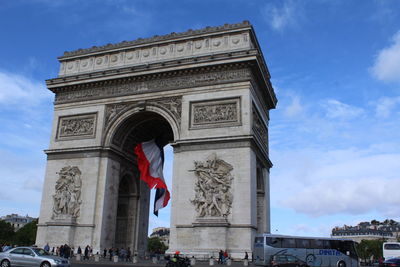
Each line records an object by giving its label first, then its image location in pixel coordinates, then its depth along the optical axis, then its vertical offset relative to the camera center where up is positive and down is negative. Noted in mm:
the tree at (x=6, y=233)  70500 +805
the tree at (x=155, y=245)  94312 -605
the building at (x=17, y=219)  118700 +5378
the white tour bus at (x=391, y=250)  29609 -10
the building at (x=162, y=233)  139700 +3774
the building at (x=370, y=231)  115938 +5020
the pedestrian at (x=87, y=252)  24797 -716
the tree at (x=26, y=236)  70125 +378
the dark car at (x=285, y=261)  18312 -649
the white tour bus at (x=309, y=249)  21812 -129
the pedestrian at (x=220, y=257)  22173 -667
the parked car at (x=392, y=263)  22444 -691
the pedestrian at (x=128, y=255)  26531 -896
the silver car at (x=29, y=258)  15820 -773
